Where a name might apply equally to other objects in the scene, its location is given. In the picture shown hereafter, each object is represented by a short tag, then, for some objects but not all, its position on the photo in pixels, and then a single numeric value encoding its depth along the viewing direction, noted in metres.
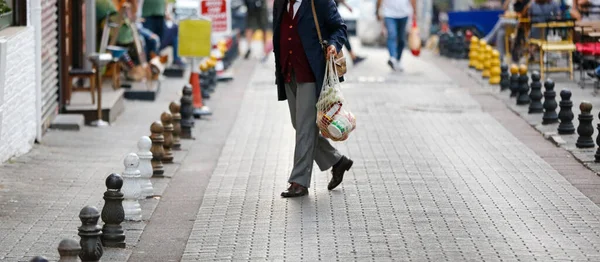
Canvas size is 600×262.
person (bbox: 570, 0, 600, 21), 23.35
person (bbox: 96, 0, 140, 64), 19.88
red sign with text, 20.95
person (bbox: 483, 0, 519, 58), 26.67
